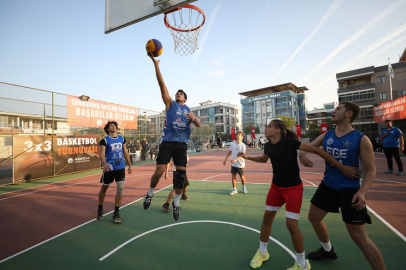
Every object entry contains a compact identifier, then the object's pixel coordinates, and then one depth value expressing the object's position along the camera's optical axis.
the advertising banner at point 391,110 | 19.43
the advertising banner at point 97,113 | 13.26
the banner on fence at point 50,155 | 10.66
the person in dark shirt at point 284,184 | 2.92
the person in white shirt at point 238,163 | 7.54
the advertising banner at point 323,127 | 28.74
